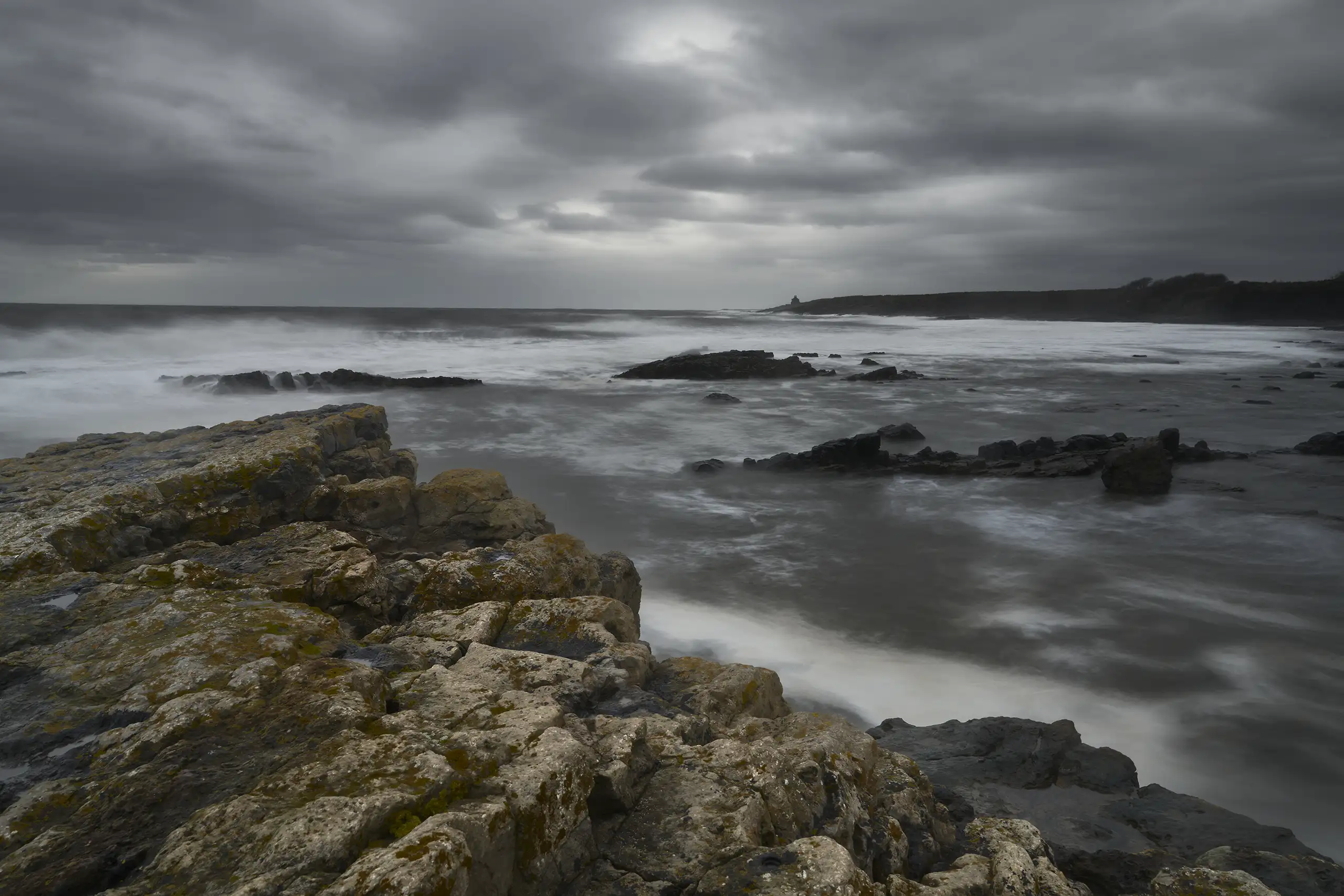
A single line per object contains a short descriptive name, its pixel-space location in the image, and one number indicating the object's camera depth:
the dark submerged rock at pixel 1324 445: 17.41
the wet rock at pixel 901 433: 20.98
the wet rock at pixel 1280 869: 3.70
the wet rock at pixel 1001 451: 18.11
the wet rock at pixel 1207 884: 2.96
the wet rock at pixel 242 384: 27.28
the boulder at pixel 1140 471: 14.73
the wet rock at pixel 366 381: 30.55
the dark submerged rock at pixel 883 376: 35.94
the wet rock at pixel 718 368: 37.19
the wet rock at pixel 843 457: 17.31
